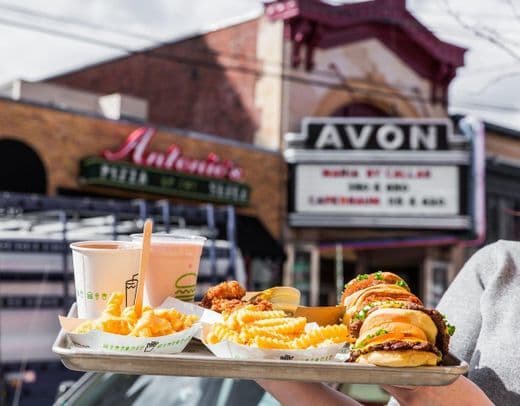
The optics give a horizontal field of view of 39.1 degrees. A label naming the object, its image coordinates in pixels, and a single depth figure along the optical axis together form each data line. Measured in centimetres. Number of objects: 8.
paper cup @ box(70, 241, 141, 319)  190
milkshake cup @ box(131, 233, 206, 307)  203
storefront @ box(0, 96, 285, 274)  1469
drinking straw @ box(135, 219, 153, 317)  187
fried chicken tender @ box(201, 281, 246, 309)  211
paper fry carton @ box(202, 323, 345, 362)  171
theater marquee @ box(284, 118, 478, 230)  1888
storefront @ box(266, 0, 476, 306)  1892
